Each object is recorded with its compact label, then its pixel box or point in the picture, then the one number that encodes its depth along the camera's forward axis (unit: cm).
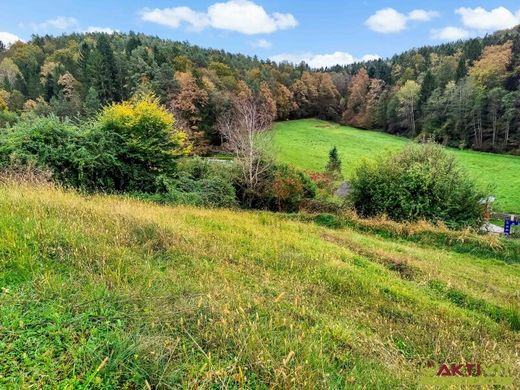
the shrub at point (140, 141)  1817
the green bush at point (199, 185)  1827
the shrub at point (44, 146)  1352
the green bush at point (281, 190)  2431
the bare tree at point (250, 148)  2525
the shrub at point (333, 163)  3983
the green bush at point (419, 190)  1972
